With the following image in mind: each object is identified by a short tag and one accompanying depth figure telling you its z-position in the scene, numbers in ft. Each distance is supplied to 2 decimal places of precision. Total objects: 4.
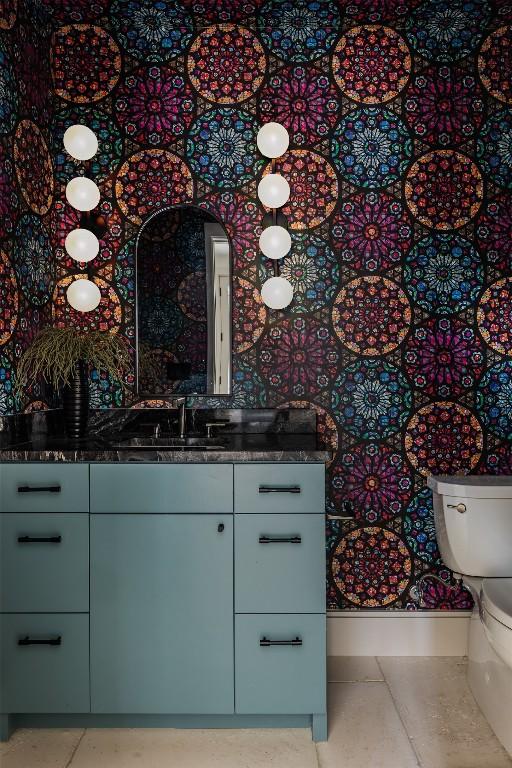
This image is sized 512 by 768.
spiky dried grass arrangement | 7.59
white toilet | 6.94
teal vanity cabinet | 6.66
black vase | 7.98
